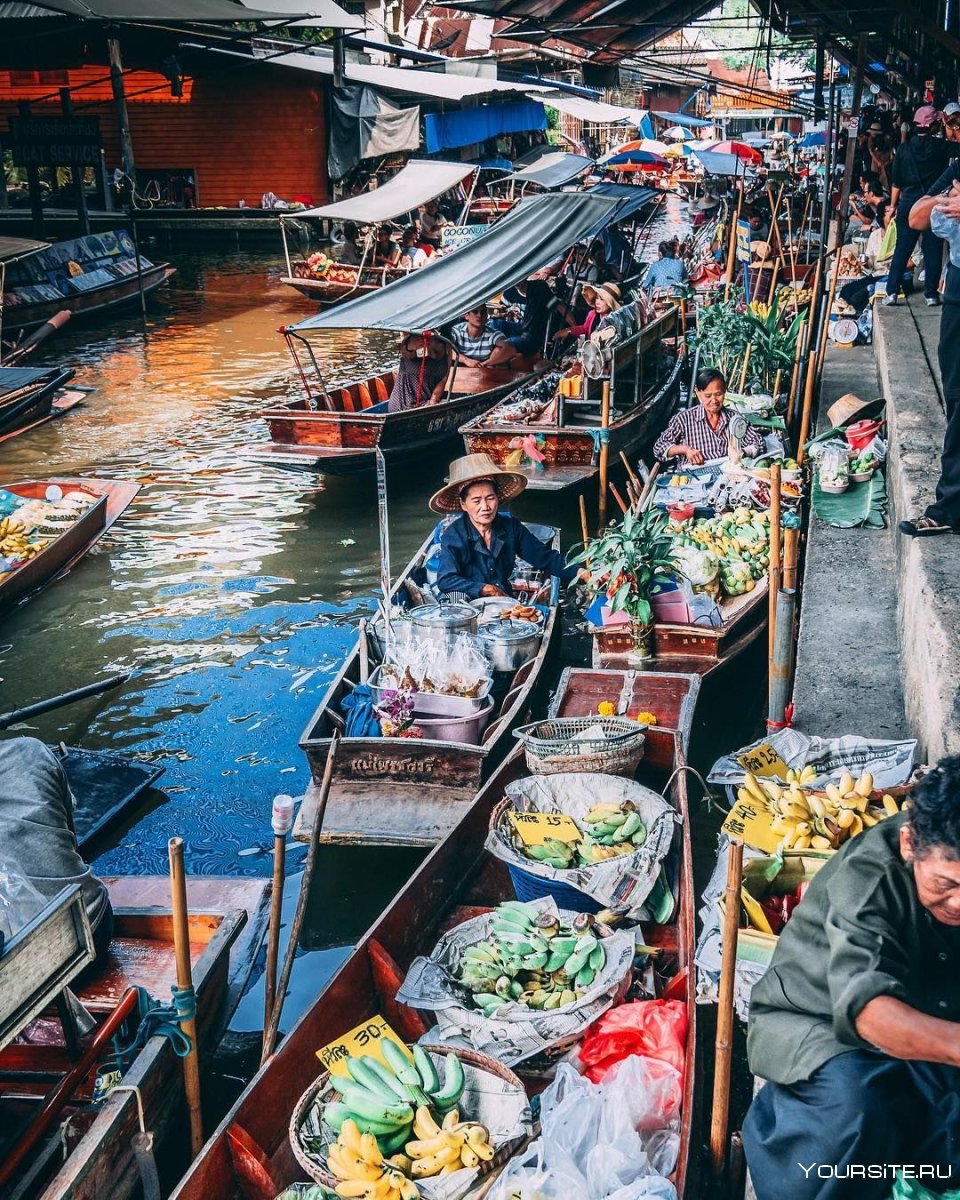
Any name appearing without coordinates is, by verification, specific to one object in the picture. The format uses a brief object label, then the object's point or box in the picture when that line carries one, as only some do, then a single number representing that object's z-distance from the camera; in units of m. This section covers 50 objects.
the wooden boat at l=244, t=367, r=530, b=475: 9.88
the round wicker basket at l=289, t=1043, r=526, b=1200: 2.90
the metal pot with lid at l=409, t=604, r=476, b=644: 5.91
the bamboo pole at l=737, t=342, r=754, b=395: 10.20
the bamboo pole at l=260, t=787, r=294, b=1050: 3.35
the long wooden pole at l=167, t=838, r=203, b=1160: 3.05
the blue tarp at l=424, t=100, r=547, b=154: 28.02
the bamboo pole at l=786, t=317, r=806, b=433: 10.13
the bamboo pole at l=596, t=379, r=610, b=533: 8.75
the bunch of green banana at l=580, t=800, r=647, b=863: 4.21
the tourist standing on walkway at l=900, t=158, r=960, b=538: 4.77
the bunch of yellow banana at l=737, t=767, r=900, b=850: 3.54
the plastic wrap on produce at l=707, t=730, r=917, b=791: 4.07
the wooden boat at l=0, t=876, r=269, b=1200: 3.08
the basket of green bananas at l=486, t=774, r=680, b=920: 3.98
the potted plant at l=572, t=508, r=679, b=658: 5.88
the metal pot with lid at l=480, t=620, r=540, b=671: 6.05
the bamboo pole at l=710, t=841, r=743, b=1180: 2.76
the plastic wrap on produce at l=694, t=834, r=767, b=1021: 3.33
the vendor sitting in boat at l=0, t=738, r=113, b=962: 3.75
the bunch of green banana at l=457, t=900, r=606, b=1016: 3.57
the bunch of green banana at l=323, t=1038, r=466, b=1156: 3.00
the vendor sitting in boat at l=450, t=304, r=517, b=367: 12.11
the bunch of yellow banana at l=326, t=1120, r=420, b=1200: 2.84
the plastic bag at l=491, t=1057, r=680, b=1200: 2.75
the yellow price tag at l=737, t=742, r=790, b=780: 4.15
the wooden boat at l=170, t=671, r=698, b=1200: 2.98
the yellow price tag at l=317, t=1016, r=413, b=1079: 3.20
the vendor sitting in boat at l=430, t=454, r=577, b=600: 6.68
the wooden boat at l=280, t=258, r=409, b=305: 18.81
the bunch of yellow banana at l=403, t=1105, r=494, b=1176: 2.92
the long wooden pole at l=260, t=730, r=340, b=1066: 3.51
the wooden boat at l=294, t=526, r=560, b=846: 5.06
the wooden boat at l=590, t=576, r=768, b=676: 6.00
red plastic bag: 3.30
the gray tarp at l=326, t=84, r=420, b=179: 24.12
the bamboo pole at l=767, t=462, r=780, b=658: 4.84
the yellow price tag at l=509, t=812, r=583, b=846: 4.18
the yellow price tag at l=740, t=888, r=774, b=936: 3.30
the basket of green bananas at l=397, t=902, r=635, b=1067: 3.39
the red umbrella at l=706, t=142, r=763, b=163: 23.64
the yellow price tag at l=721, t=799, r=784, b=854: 3.55
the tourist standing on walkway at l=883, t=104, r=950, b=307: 9.11
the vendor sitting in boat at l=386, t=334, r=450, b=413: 10.74
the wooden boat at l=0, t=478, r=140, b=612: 7.91
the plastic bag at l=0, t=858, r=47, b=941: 3.42
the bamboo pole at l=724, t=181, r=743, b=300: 13.77
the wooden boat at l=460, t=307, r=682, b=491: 9.63
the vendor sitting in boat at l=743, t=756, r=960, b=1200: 2.25
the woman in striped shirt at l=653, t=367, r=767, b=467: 8.52
